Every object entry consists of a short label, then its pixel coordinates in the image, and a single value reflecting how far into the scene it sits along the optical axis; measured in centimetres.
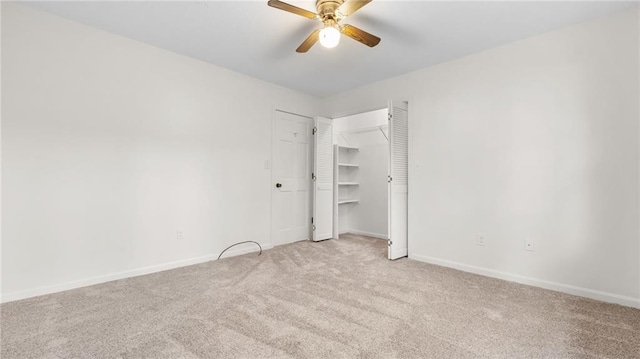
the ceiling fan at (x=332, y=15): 199
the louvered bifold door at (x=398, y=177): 349
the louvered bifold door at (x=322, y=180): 457
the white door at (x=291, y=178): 421
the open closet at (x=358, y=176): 363
